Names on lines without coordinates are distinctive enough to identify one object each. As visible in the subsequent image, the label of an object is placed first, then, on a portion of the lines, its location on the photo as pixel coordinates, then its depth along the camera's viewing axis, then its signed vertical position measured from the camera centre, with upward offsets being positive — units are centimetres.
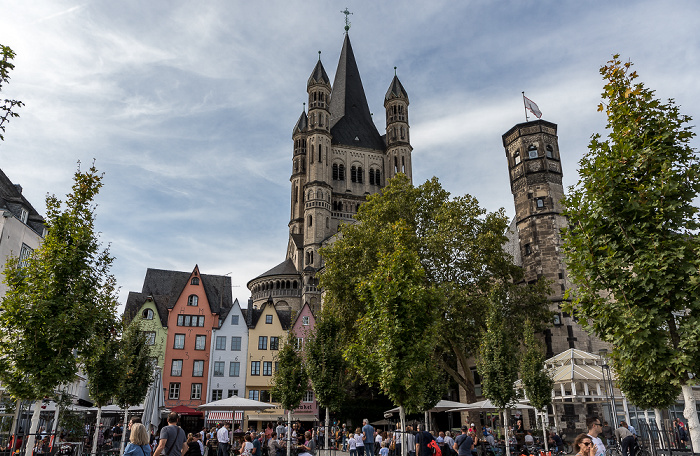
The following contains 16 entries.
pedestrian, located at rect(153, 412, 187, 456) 967 -45
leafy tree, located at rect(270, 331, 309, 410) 2753 +184
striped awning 3266 -10
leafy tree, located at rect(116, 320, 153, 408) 2359 +202
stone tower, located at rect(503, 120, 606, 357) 3572 +1428
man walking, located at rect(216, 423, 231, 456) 1883 -93
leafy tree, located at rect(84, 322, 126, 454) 2052 +142
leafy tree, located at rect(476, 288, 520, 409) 2428 +233
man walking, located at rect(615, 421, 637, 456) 1279 -68
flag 4028 +2292
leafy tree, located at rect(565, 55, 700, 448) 901 +307
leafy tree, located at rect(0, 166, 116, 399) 1146 +244
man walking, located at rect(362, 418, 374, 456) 1903 -92
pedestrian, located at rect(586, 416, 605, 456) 910 -25
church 7100 +3784
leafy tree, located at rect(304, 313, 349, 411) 2517 +246
